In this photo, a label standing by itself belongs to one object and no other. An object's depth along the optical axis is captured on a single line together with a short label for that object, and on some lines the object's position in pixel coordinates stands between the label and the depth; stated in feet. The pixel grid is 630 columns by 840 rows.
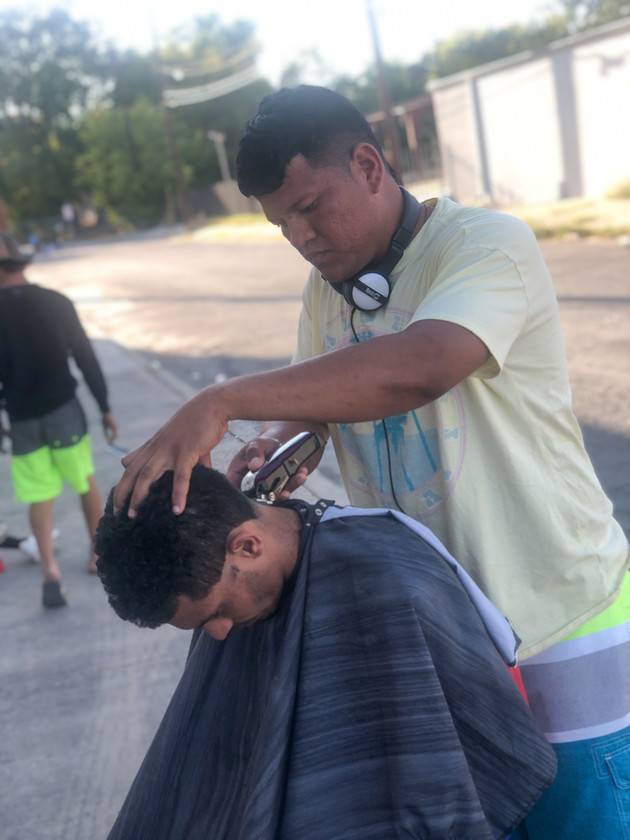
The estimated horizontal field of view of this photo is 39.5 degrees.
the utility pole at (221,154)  168.93
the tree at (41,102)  217.15
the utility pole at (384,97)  75.77
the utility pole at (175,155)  155.22
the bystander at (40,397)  15.46
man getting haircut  4.79
